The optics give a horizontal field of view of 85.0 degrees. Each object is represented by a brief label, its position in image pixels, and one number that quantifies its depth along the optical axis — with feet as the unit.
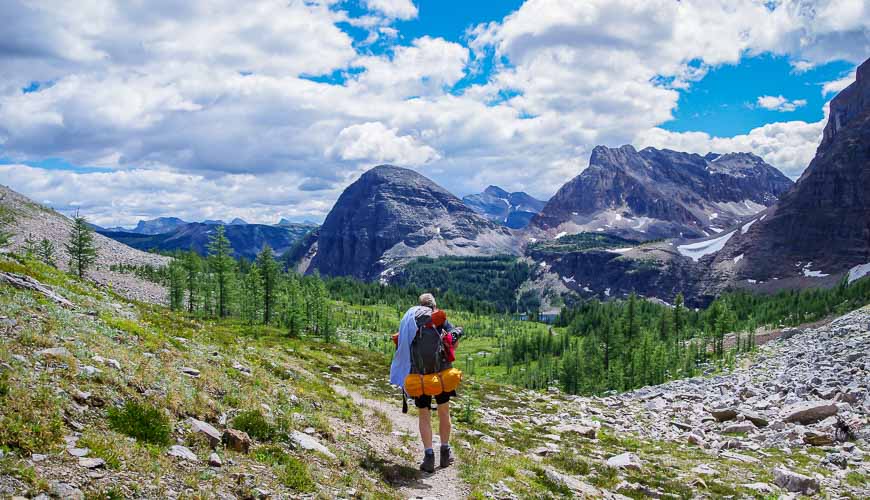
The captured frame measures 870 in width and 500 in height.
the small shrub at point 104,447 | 25.31
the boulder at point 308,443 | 37.62
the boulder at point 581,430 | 77.66
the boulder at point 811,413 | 78.18
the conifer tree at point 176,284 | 270.87
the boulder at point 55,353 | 32.48
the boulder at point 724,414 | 88.28
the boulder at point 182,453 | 28.76
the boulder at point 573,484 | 42.98
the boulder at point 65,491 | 21.50
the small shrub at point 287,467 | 30.71
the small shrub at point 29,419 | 23.75
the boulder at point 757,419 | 82.33
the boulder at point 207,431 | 32.32
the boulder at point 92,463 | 24.10
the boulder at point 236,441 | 33.04
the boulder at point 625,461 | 54.54
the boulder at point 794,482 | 47.80
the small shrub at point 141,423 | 29.09
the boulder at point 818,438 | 69.05
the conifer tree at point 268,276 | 232.94
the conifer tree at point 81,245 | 246.27
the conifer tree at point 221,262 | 226.79
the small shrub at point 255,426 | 36.32
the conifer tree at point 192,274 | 258.16
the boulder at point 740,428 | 78.95
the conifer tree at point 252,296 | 240.73
